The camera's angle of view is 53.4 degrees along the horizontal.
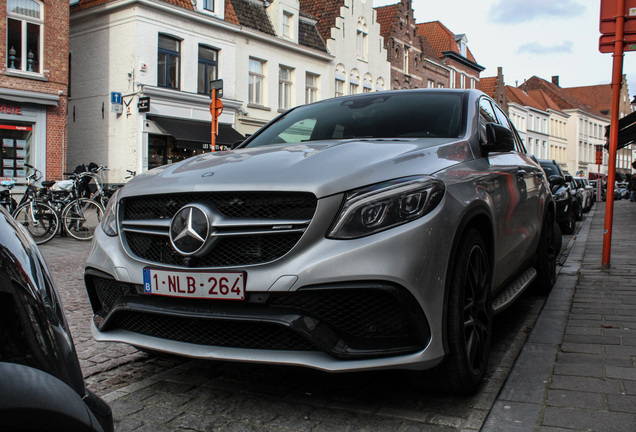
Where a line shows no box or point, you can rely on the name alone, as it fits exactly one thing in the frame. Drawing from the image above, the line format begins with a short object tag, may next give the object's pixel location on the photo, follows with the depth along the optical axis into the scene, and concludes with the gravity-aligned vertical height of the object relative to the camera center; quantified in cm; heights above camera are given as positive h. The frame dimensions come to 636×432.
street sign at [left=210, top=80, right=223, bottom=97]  1170 +177
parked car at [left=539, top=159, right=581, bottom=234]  1273 -40
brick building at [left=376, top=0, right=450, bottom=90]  3744 +857
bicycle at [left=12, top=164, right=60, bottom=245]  1024 -67
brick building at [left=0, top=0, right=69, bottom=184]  1775 +263
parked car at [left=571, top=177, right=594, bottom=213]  2069 -16
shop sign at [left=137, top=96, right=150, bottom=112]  2027 +244
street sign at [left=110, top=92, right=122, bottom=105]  2078 +269
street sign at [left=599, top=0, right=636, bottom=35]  699 +195
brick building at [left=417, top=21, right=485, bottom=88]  4709 +1032
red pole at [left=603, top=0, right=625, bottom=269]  698 +89
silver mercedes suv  250 -33
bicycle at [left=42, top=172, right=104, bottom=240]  1075 -56
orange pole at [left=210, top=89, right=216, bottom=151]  1150 +129
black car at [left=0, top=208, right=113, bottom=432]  111 -34
